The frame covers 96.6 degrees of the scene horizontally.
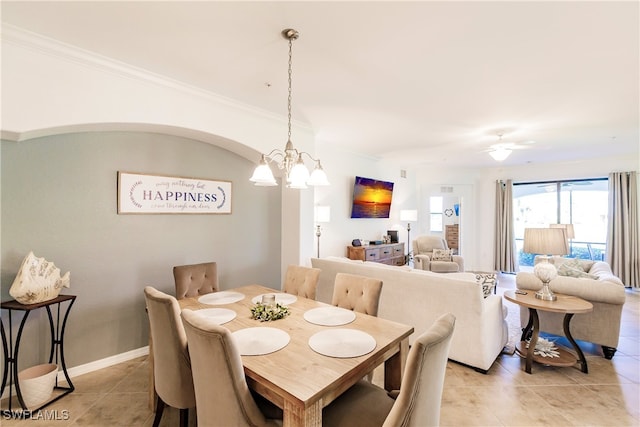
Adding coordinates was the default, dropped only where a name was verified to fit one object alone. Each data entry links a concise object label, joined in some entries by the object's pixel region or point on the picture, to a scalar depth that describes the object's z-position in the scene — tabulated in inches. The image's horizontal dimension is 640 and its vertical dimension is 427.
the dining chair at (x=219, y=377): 49.1
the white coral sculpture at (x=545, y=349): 109.6
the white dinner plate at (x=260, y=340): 59.7
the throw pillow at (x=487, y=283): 114.1
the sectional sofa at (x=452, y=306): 102.1
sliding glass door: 245.0
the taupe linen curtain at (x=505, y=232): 272.5
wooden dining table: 46.7
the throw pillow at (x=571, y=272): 129.9
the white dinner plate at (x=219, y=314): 76.0
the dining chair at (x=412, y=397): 42.9
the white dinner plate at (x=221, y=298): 90.8
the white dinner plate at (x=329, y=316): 75.2
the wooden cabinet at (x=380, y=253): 205.0
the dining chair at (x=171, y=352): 64.2
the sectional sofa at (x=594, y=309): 112.3
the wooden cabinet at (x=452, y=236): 295.6
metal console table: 81.3
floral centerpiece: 76.9
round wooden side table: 102.0
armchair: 221.9
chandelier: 78.1
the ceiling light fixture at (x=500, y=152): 167.8
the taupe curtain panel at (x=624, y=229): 217.3
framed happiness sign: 111.3
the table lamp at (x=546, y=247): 110.3
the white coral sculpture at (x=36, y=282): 81.1
